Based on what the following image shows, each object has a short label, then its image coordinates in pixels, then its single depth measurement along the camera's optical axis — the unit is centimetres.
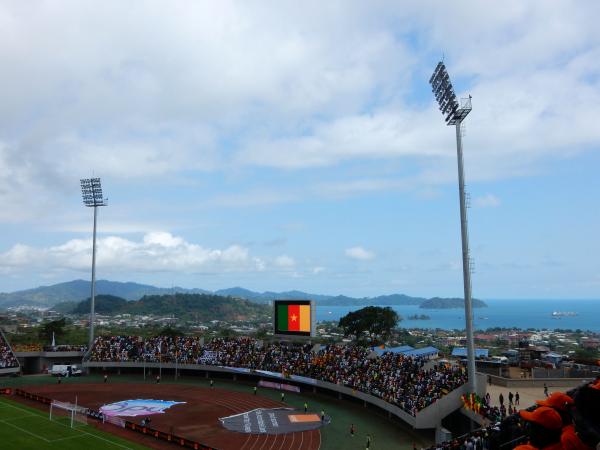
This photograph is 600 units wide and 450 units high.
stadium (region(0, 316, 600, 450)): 3312
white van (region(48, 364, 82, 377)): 5744
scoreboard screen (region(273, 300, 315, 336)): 5022
